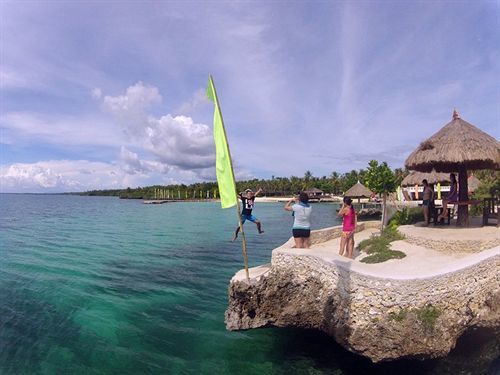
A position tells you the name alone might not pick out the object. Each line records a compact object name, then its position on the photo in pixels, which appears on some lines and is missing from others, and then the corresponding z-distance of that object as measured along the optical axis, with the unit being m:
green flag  7.83
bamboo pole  7.80
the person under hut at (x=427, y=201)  13.38
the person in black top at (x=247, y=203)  9.75
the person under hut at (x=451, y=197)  12.95
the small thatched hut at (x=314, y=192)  93.53
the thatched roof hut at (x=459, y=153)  11.11
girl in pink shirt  9.55
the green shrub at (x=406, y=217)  15.24
